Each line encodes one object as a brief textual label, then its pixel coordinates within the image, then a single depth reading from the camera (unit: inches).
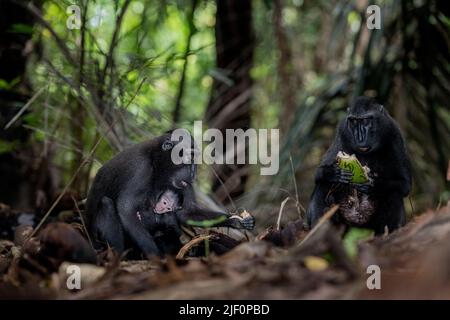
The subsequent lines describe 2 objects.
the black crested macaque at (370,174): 187.2
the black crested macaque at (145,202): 182.9
